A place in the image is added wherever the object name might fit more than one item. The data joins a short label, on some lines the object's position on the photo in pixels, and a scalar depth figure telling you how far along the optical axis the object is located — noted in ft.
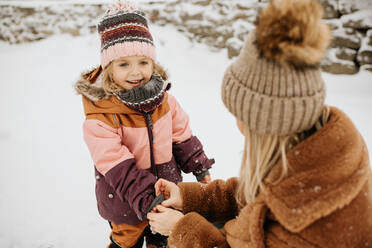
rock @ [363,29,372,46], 11.73
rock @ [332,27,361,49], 12.03
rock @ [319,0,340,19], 12.46
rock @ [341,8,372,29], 11.76
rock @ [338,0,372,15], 12.12
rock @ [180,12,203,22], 14.73
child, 4.54
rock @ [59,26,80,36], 16.34
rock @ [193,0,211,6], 14.73
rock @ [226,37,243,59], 13.64
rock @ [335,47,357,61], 12.06
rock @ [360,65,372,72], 11.81
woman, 2.74
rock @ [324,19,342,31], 12.22
